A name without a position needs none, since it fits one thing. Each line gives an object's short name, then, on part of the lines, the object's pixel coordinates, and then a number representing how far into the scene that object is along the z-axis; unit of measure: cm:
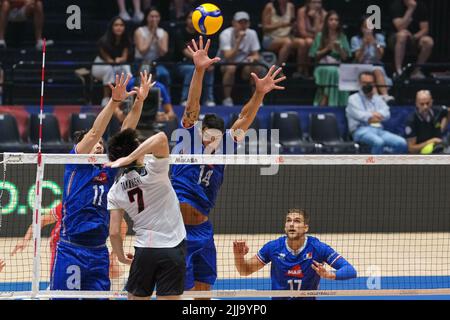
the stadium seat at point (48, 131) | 1678
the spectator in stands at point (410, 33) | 1980
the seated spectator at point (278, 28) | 1953
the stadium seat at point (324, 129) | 1784
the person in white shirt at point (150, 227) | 867
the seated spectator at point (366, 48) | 1927
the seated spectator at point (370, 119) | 1756
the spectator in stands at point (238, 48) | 1867
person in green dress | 1880
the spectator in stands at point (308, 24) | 1947
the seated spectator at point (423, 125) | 1788
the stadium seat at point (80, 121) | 1689
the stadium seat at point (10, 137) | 1662
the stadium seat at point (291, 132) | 1753
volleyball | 1295
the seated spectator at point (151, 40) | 1850
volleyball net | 1335
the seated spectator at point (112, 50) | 1805
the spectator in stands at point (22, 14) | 1925
